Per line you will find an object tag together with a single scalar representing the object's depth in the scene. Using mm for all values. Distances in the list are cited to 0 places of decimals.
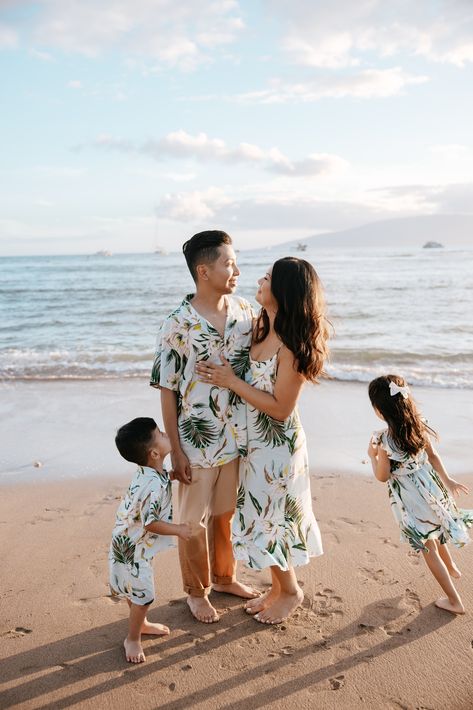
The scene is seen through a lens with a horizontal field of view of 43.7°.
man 2918
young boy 2664
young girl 3062
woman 2742
